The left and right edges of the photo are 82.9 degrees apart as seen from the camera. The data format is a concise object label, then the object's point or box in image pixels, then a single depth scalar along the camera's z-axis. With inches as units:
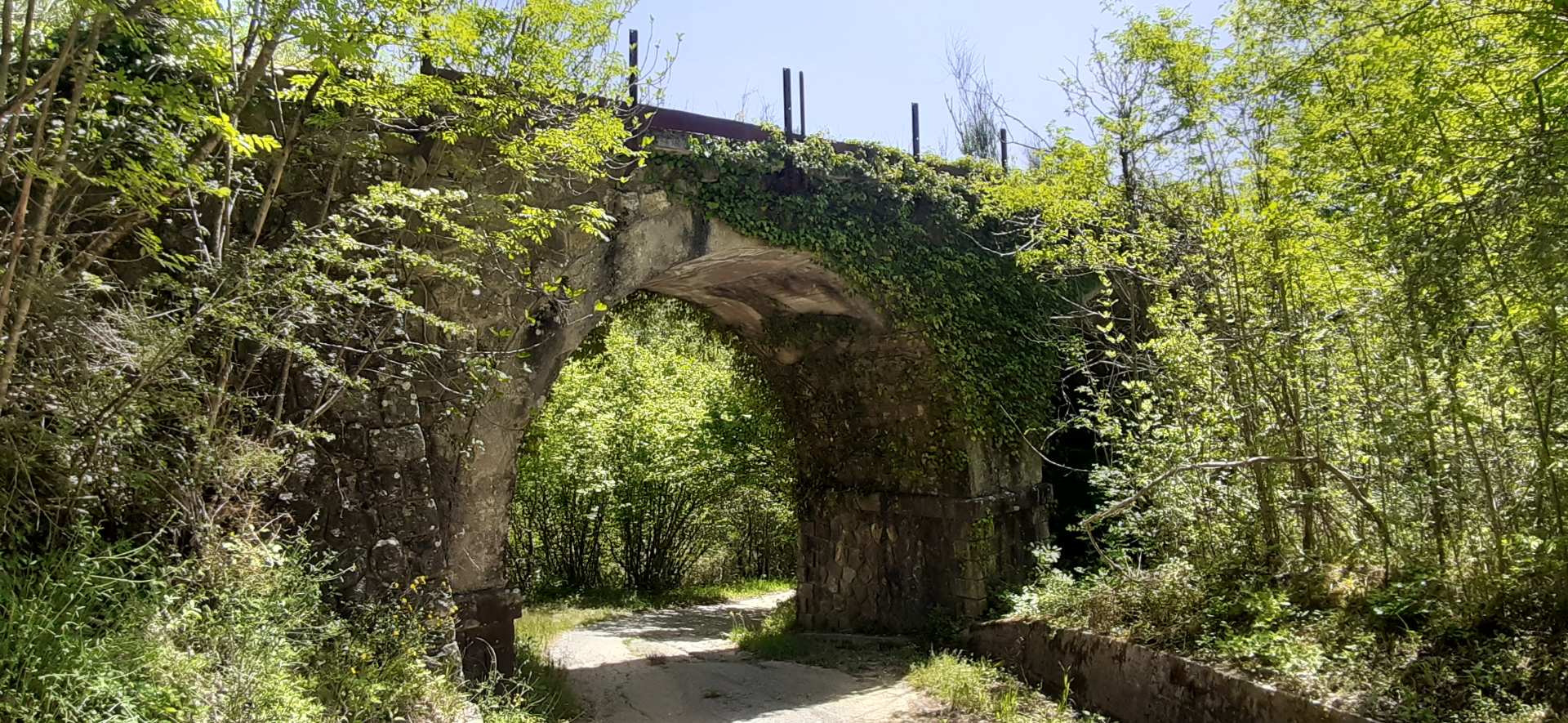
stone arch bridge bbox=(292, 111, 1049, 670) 164.2
